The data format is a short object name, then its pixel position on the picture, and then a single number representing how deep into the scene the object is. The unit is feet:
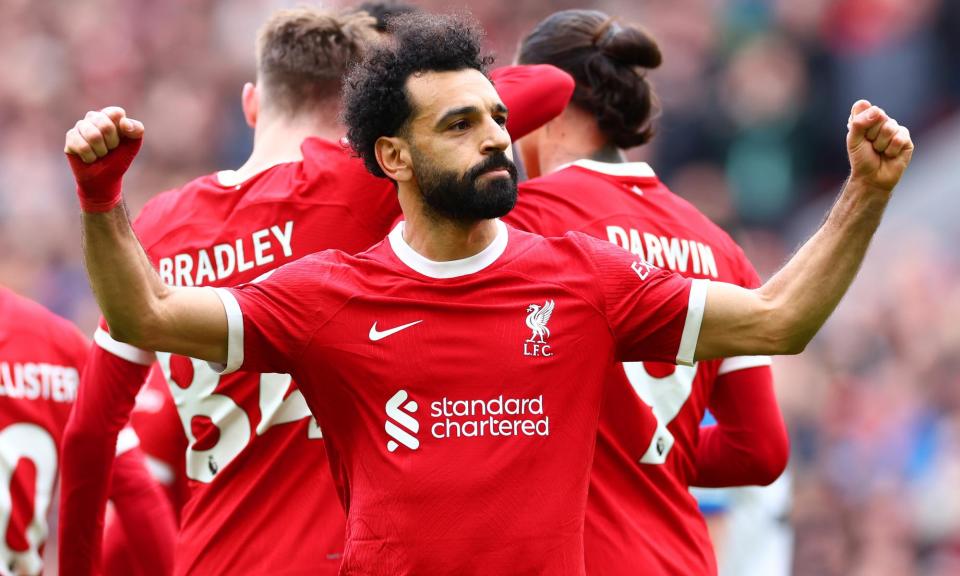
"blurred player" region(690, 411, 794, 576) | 48.65
